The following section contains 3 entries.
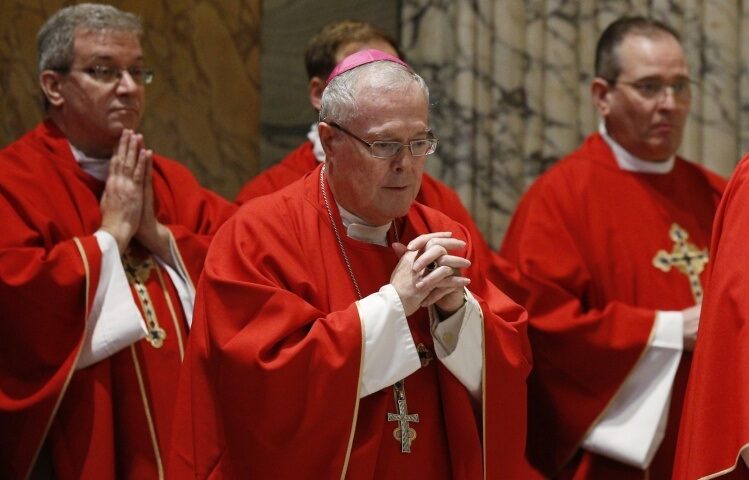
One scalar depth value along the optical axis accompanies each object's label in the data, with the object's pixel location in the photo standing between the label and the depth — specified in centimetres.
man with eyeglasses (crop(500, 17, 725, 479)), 1067
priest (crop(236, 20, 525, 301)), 1106
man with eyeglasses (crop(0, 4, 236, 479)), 952
